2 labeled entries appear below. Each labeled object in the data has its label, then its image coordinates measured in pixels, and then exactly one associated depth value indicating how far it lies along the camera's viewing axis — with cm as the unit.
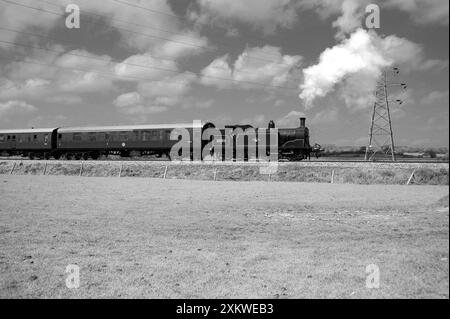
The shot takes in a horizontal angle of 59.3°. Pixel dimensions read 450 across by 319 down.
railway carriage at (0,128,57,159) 4016
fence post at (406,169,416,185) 2066
